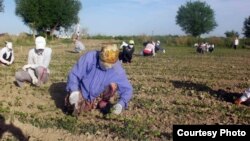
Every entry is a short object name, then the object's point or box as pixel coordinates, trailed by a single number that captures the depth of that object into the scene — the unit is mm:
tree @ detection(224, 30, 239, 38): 43686
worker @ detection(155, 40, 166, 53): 18488
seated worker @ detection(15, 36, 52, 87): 5973
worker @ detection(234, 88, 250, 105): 5263
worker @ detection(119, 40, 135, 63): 12024
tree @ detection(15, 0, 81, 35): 35688
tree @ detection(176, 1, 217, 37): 49298
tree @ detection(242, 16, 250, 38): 44190
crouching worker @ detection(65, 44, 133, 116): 4138
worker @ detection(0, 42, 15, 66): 7788
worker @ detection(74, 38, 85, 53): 17038
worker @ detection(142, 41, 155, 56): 15609
